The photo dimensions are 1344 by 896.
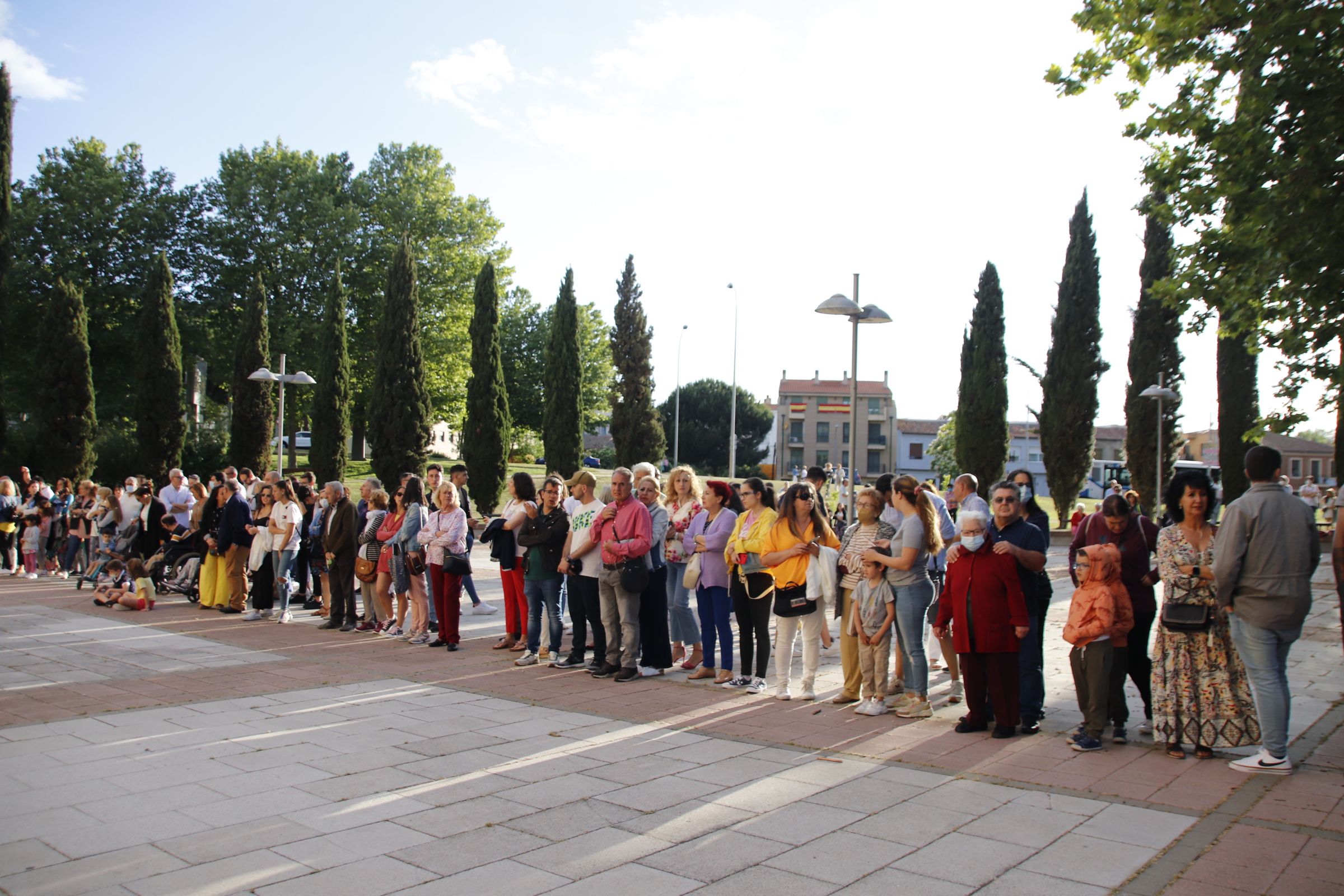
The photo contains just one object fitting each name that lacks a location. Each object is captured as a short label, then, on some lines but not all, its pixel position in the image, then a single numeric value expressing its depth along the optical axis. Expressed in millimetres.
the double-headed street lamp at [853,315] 12367
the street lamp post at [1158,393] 24688
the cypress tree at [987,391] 34750
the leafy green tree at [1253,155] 7008
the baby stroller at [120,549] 14852
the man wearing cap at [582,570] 9266
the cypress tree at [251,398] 34188
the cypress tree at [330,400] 35062
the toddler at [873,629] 7469
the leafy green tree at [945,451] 48562
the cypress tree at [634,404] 44188
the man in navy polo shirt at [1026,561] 6914
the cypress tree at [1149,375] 32781
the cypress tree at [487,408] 33031
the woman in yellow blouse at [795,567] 8039
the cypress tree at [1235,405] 24156
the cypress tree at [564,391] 35562
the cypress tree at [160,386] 32594
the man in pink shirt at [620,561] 8742
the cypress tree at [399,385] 32156
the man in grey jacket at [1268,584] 5680
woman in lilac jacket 8859
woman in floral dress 6086
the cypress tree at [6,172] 27172
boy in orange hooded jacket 6359
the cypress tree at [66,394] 29984
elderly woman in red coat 6641
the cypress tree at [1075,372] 33656
